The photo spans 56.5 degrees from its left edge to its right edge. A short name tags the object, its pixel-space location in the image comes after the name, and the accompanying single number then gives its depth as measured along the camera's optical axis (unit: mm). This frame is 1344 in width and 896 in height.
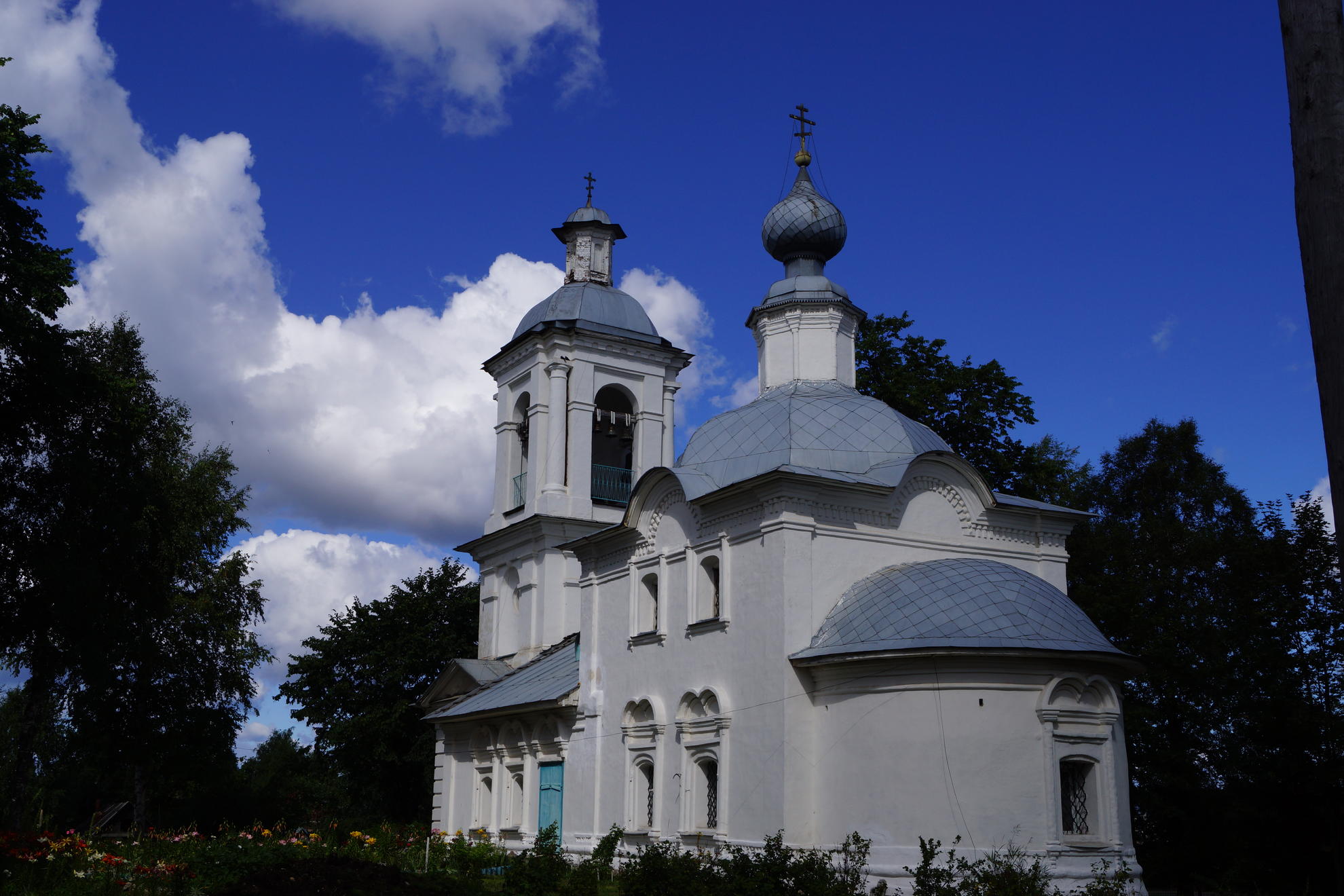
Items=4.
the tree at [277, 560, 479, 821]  30781
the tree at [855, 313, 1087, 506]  25234
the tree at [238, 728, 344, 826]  34344
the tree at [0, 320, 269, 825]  20344
